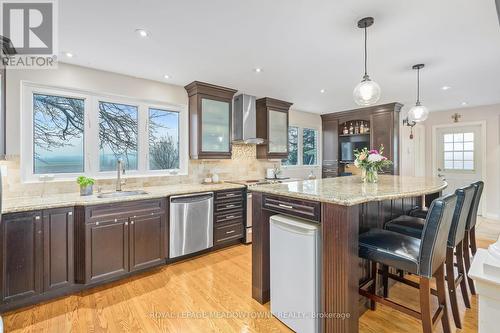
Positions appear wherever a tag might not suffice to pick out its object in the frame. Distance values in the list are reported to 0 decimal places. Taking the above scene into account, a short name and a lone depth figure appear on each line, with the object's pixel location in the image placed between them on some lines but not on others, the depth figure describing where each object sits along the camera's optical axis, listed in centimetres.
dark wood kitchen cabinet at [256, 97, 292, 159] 469
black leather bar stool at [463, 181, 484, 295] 226
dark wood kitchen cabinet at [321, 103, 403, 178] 503
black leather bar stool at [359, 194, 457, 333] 148
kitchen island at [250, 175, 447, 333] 160
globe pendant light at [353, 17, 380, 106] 231
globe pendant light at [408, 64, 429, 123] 323
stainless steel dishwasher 311
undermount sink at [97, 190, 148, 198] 286
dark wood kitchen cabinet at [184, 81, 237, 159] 378
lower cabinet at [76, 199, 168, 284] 247
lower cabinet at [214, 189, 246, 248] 357
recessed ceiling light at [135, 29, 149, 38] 222
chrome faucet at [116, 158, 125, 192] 315
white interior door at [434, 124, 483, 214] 544
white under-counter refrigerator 173
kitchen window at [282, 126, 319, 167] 578
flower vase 270
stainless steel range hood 432
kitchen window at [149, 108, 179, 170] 371
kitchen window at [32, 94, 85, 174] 286
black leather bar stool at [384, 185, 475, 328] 183
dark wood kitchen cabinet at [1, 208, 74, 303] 213
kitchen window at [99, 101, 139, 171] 330
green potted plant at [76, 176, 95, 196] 276
